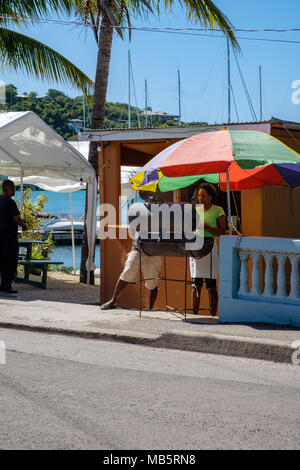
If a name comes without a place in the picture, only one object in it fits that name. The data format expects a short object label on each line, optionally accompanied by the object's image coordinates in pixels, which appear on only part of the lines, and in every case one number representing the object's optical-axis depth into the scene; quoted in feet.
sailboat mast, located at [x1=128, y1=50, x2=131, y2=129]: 137.43
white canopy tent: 43.88
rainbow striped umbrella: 27.37
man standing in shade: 37.11
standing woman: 30.76
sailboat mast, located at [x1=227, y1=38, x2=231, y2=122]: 122.15
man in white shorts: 31.99
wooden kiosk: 36.40
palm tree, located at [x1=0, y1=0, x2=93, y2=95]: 55.11
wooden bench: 45.93
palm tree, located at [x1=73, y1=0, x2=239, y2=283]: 51.83
